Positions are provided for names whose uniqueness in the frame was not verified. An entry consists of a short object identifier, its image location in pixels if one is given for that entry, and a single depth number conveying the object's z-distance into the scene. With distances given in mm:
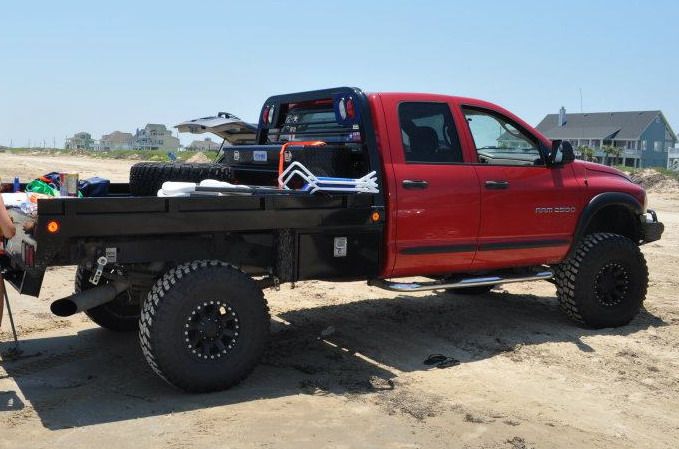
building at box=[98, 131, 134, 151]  119231
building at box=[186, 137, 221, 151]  86212
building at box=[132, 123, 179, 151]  110312
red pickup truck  4770
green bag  5501
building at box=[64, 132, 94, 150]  109762
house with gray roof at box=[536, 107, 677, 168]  74312
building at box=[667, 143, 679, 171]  77062
